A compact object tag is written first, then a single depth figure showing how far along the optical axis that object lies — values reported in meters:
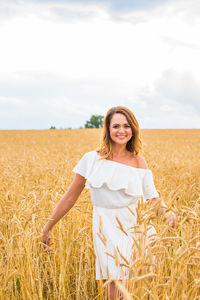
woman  2.32
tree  70.75
